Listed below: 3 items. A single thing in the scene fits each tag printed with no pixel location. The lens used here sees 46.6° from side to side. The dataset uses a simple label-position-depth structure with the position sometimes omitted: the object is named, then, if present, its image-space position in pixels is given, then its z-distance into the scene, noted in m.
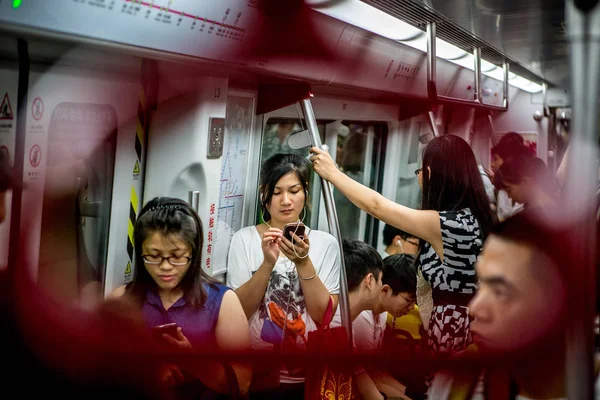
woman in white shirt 2.15
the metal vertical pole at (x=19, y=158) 1.85
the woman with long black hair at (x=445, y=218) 2.32
